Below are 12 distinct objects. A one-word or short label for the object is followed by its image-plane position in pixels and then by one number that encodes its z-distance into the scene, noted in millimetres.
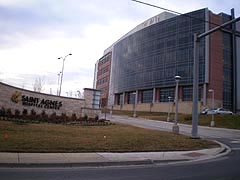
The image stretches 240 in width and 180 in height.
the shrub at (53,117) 23627
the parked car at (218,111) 57188
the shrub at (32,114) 23280
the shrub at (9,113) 22203
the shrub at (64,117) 24484
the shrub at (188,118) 47722
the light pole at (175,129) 22781
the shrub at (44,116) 23602
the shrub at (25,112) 24466
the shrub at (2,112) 22059
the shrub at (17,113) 22688
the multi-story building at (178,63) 71875
